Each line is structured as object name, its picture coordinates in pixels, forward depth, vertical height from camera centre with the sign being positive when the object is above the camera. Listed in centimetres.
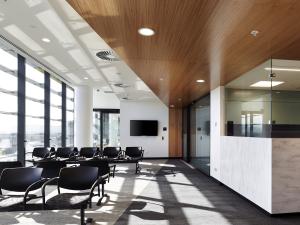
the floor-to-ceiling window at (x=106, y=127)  1241 -23
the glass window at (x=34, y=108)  684 +44
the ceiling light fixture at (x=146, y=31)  287 +109
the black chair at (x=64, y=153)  745 -93
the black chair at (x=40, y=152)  712 -87
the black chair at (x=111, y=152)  810 -98
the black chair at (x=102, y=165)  471 -82
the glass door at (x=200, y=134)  761 -42
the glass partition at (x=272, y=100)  409 +41
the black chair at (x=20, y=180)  345 -83
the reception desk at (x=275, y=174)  387 -85
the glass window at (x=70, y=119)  1019 +16
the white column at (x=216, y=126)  627 -9
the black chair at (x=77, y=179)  362 -84
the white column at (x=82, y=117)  934 +21
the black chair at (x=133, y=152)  846 -103
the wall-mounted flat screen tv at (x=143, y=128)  1159 -26
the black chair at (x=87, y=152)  760 -92
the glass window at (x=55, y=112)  852 +37
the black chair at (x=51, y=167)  472 -86
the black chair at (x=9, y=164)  432 -74
